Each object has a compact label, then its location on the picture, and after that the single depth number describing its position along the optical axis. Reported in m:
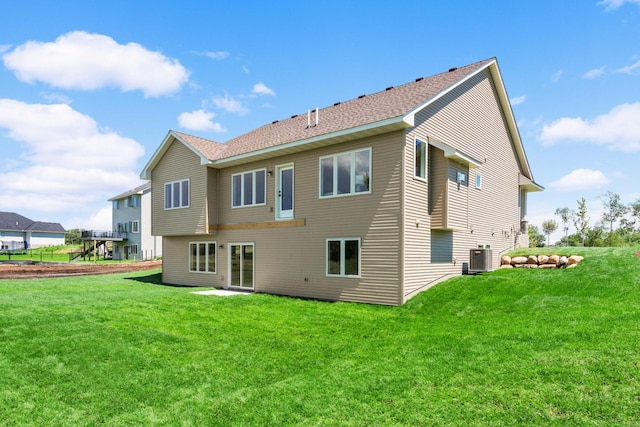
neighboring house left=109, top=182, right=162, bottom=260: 41.84
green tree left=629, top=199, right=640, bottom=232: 42.75
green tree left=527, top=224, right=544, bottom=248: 46.75
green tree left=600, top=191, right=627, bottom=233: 42.97
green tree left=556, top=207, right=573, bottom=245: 47.42
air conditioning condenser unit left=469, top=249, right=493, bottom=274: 13.38
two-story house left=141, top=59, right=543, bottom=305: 11.17
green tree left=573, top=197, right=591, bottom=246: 38.72
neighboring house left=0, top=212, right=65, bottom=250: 61.83
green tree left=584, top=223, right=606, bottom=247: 35.97
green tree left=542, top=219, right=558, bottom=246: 48.62
